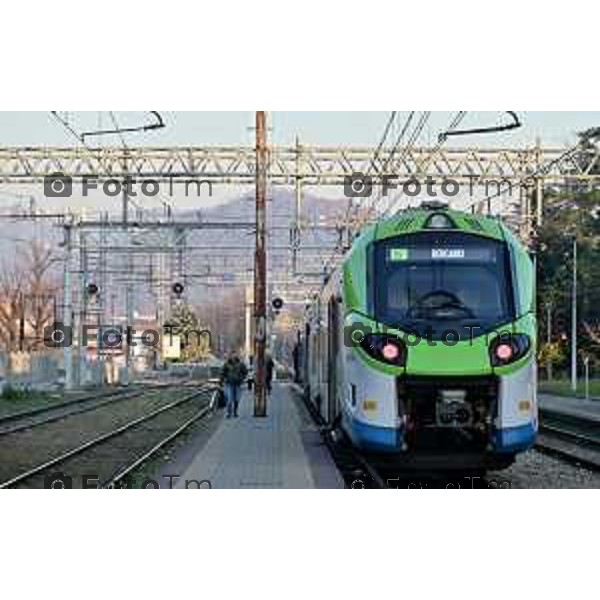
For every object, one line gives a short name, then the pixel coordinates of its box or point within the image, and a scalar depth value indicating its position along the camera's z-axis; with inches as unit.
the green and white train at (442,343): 595.5
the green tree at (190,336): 2640.3
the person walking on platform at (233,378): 1218.6
